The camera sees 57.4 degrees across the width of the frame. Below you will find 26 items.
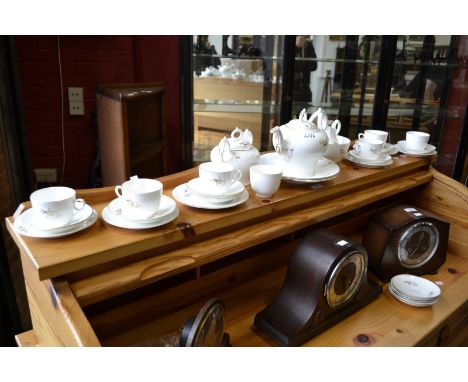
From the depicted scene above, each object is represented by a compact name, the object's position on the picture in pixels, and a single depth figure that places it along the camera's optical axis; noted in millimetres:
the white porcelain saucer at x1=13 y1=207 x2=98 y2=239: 868
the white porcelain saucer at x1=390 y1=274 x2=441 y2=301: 1245
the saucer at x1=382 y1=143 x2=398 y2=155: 1601
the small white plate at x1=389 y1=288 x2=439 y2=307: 1225
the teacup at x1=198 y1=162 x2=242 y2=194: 1016
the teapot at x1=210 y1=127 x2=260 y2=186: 1123
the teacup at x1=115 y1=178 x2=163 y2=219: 911
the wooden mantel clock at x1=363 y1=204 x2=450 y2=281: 1347
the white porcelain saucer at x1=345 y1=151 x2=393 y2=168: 1464
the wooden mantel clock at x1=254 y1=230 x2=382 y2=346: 1052
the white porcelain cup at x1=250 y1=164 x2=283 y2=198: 1098
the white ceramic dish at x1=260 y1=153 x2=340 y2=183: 1223
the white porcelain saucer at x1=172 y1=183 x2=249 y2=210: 1040
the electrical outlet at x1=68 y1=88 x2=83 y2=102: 2605
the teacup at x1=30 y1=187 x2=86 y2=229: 859
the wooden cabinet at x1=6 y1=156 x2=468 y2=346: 850
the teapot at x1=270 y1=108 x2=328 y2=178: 1178
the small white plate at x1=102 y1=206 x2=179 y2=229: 931
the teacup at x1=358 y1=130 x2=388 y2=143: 1539
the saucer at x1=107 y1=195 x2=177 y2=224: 933
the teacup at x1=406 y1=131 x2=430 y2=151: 1651
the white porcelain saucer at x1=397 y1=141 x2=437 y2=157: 1639
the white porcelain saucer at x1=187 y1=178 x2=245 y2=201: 1034
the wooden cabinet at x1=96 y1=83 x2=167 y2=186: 2264
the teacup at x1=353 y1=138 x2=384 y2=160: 1459
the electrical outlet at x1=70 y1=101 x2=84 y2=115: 2635
